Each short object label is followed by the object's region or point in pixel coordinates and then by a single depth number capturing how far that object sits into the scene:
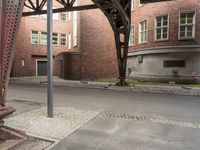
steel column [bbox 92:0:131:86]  8.74
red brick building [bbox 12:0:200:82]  11.24
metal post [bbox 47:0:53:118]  4.11
